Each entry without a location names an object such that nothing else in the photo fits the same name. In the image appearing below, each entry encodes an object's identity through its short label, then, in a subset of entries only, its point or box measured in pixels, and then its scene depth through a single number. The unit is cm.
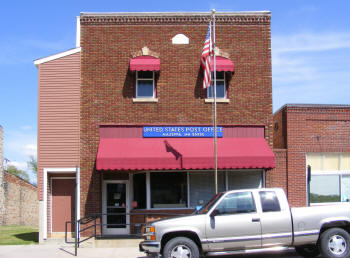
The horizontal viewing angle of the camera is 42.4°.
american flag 1511
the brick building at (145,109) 1661
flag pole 1423
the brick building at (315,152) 1731
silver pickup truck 1020
